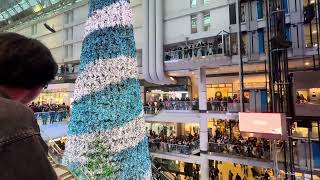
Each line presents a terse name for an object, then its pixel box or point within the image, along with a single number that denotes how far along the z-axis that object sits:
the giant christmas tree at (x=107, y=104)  7.29
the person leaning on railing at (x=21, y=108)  0.75
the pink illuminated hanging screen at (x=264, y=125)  11.31
